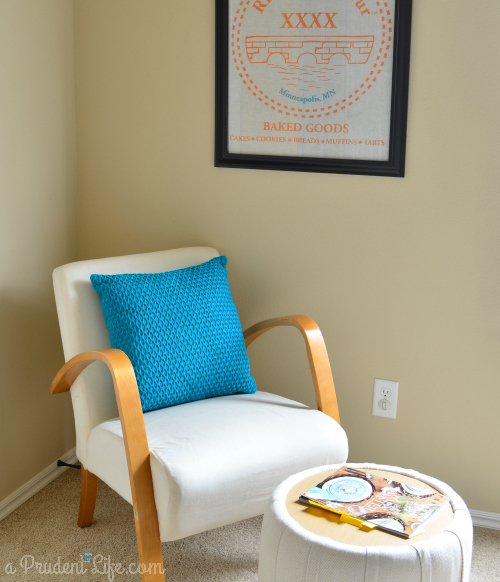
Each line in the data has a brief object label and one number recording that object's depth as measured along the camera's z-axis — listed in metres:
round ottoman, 1.16
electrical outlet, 2.10
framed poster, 1.94
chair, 1.47
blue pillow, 1.74
